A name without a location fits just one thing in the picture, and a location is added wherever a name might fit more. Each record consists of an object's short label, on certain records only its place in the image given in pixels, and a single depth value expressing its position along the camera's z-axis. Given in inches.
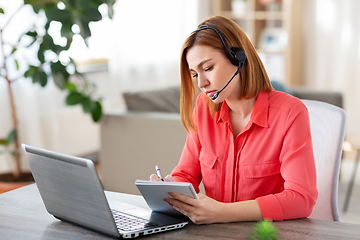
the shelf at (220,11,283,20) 320.0
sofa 175.6
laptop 97.9
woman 106.9
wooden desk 99.6
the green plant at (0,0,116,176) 168.6
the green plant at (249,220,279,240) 75.3
